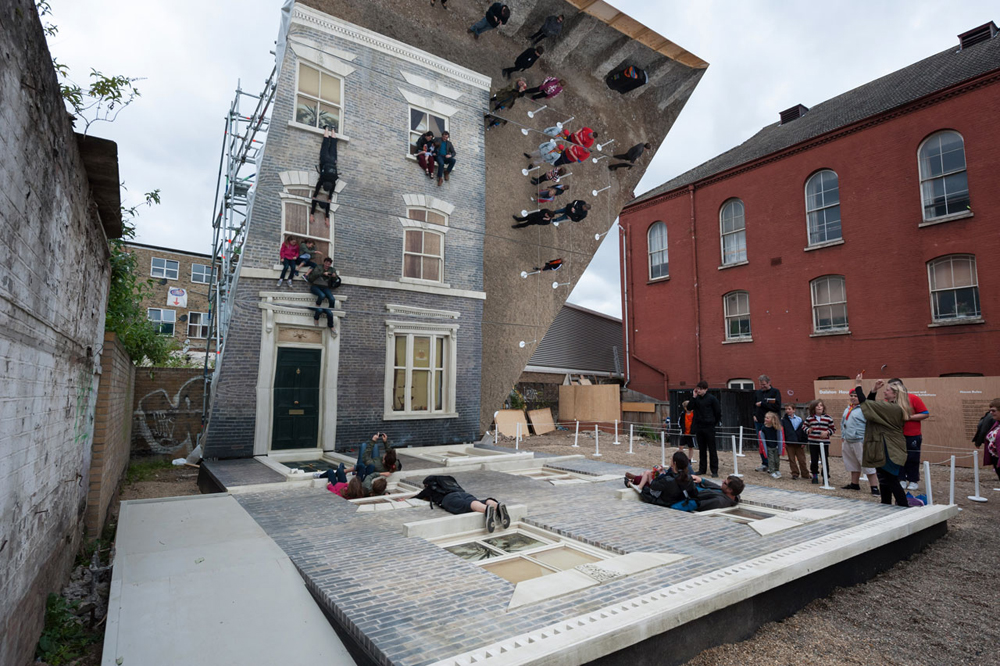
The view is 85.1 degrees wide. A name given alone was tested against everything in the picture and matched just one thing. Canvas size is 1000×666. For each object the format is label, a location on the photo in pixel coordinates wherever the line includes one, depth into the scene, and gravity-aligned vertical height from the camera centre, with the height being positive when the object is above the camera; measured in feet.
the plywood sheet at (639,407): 70.08 -1.64
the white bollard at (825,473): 32.22 -4.58
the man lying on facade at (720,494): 24.66 -4.58
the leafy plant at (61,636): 12.35 -5.80
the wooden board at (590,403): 71.56 -1.23
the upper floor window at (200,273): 123.03 +26.86
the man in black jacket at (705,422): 34.42 -1.73
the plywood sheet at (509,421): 65.31 -3.34
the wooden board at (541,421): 69.21 -3.46
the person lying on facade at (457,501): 21.12 -4.44
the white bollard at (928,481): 24.14 -3.81
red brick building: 54.03 +17.58
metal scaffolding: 40.52 +15.87
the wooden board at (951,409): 42.86 -1.13
